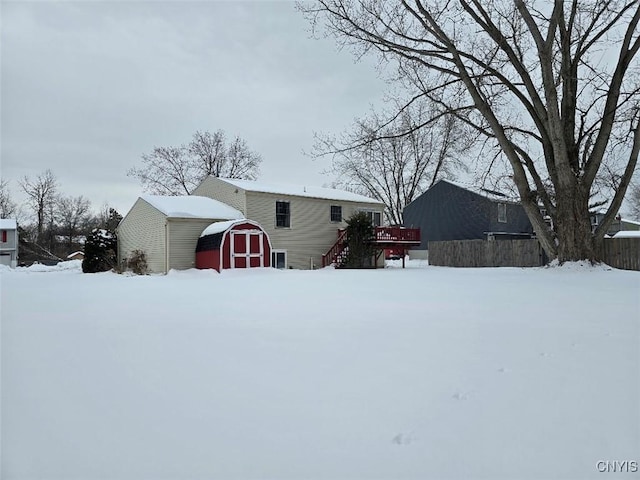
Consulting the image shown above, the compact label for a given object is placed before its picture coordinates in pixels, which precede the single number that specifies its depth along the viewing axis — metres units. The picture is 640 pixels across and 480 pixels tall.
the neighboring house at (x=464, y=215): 28.45
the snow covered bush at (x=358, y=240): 20.19
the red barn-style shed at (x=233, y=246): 16.77
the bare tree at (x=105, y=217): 30.78
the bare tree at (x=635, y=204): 47.80
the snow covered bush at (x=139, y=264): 18.41
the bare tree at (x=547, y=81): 11.71
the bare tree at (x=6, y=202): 41.31
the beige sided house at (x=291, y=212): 19.83
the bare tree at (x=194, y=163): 33.72
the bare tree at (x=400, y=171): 33.47
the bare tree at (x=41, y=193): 41.16
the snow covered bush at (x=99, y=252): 20.53
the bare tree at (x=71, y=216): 43.16
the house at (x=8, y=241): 33.50
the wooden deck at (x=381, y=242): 20.64
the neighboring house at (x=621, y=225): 37.22
